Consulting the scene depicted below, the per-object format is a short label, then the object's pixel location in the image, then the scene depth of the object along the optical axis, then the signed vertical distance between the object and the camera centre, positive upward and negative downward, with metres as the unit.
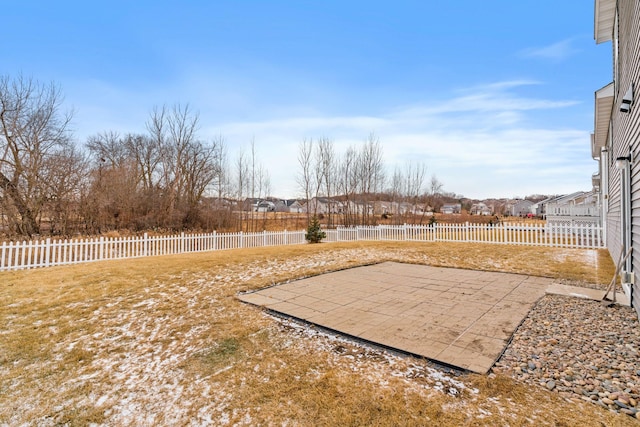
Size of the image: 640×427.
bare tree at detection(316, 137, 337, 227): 22.61 +3.57
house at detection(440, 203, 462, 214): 68.96 +0.66
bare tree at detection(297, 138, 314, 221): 22.38 +3.39
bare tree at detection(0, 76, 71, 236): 11.78 +2.87
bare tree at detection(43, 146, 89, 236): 12.73 +1.05
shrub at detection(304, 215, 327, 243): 14.85 -1.11
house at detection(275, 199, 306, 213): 66.69 +1.54
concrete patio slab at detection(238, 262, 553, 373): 3.03 -1.38
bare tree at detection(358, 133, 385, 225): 23.42 +3.53
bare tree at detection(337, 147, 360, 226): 23.67 +2.99
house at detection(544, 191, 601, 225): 16.33 -0.20
